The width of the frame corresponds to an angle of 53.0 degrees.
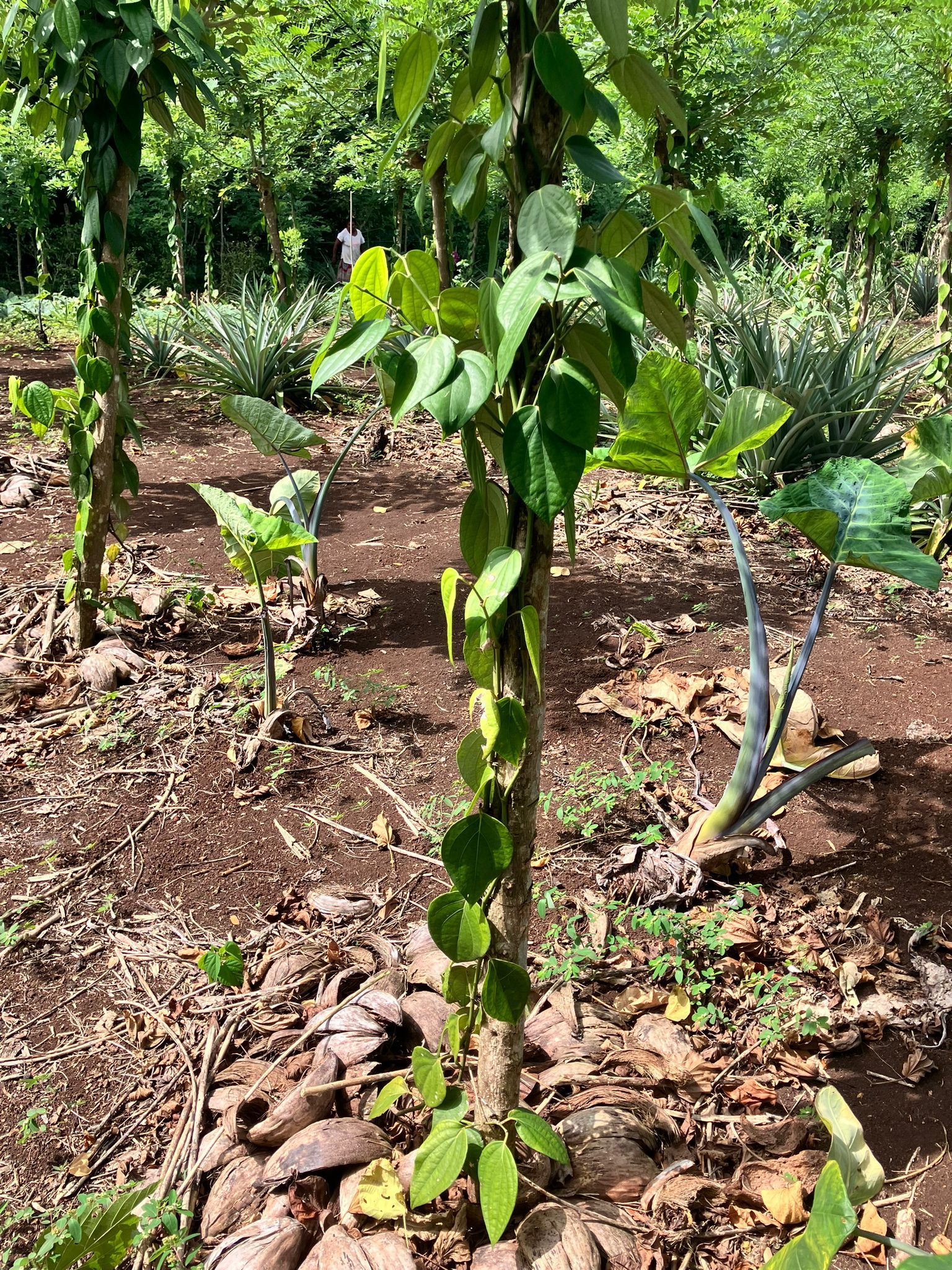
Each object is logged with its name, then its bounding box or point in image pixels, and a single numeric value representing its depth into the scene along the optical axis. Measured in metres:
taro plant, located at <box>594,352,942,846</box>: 1.56
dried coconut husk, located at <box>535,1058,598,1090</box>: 1.49
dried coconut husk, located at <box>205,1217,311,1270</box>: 1.19
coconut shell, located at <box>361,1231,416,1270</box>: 1.16
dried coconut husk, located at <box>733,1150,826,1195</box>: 1.39
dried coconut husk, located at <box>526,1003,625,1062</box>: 1.57
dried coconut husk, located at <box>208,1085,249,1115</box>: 1.51
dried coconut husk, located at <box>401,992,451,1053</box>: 1.53
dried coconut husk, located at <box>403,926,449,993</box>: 1.68
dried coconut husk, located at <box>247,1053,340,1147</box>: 1.42
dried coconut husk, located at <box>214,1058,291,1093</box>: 1.53
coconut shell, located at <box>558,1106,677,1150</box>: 1.35
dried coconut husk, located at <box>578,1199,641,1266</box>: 1.22
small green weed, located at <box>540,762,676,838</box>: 2.24
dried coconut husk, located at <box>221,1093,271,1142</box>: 1.45
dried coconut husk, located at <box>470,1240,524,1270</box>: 1.17
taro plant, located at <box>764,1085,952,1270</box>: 0.82
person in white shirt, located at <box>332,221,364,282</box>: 10.05
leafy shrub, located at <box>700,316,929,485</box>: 4.66
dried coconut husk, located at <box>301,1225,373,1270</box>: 1.17
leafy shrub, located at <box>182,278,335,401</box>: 6.26
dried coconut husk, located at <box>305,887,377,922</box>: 1.98
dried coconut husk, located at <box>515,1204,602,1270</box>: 1.17
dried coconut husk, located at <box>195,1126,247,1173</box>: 1.42
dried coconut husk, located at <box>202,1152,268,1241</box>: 1.32
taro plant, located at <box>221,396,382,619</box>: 2.79
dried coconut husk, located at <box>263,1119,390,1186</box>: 1.31
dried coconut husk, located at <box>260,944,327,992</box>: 1.79
